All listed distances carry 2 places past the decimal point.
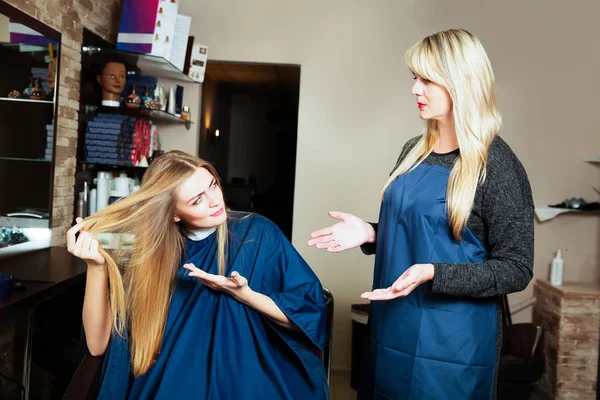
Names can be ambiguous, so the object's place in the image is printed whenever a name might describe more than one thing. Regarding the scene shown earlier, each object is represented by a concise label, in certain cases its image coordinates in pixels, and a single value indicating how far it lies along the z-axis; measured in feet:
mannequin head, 10.75
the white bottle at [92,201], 11.03
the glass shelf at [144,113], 11.09
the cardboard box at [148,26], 10.94
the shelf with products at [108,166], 10.95
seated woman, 5.24
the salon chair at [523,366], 11.11
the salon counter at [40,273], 6.48
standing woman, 4.62
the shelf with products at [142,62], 10.71
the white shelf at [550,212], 12.68
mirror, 8.05
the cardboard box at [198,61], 12.83
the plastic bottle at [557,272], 12.30
